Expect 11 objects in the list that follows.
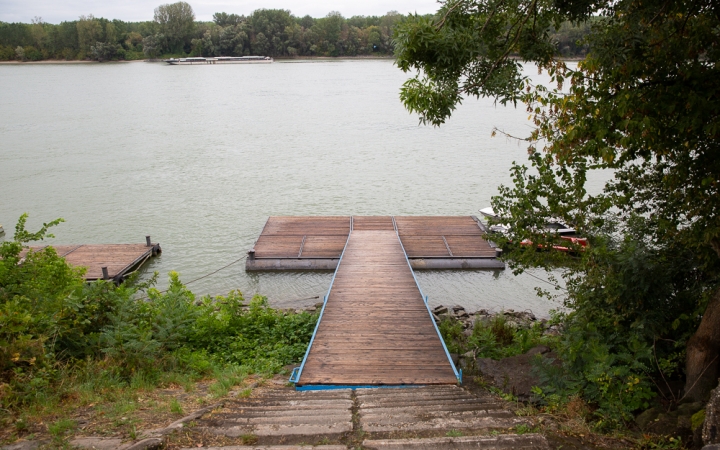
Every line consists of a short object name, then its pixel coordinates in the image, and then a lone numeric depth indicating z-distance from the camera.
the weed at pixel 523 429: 4.59
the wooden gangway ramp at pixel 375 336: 7.71
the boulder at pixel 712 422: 4.09
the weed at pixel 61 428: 4.55
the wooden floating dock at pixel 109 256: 16.44
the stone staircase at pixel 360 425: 4.23
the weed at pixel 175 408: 5.40
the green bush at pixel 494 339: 9.29
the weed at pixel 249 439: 4.36
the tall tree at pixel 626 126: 5.52
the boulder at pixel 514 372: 6.86
